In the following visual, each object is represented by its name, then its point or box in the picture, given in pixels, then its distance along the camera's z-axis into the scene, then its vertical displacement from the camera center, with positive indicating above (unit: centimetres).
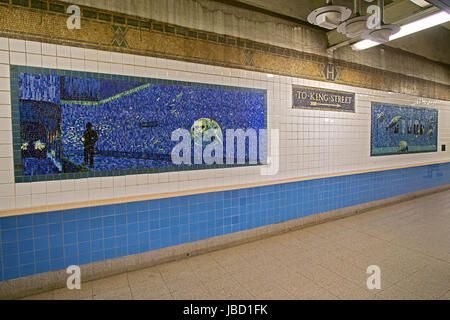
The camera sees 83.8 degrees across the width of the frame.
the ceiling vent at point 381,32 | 283 +136
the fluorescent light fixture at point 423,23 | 328 +174
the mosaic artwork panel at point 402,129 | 526 +43
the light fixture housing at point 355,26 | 281 +141
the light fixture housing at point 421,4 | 294 +176
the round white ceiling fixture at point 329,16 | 247 +136
